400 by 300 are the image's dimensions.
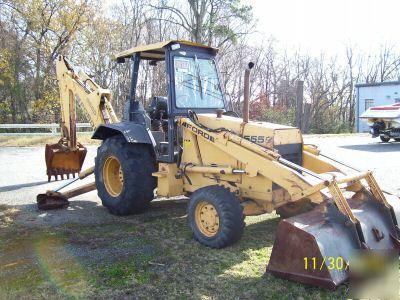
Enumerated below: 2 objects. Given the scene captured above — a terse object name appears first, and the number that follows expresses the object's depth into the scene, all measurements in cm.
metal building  3217
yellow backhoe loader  420
